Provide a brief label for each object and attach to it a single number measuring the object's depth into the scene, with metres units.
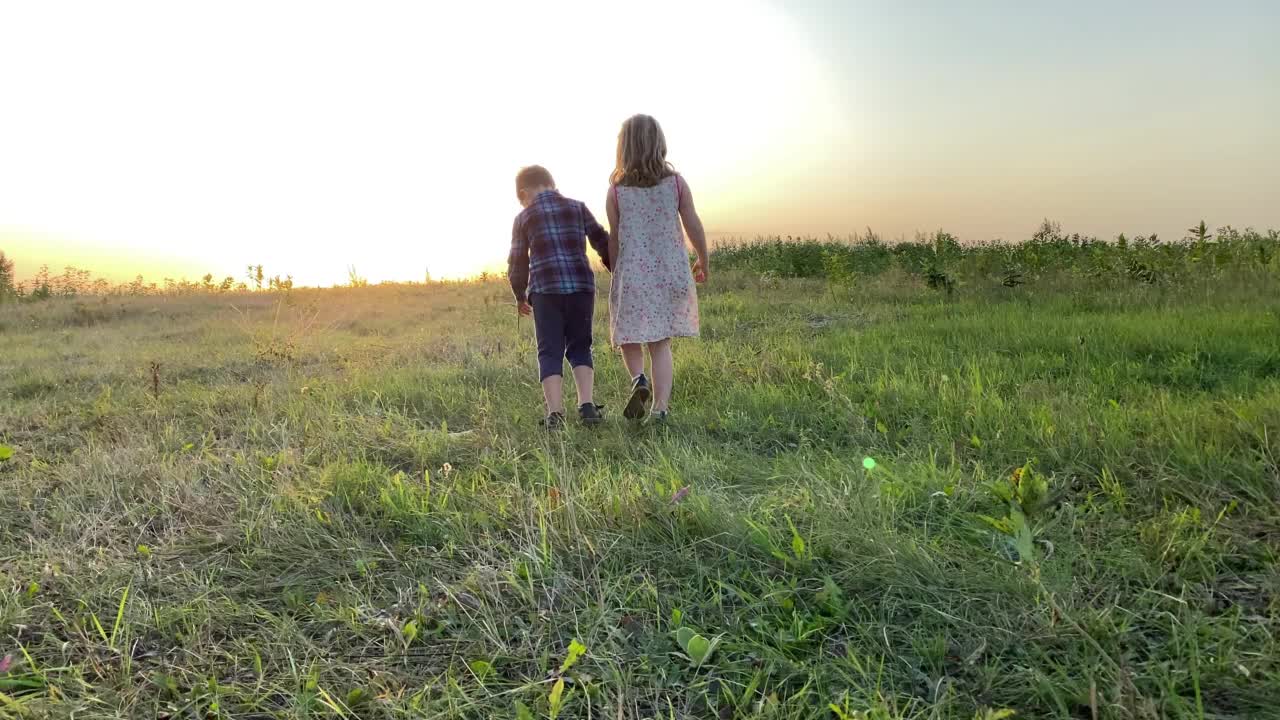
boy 4.21
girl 4.14
